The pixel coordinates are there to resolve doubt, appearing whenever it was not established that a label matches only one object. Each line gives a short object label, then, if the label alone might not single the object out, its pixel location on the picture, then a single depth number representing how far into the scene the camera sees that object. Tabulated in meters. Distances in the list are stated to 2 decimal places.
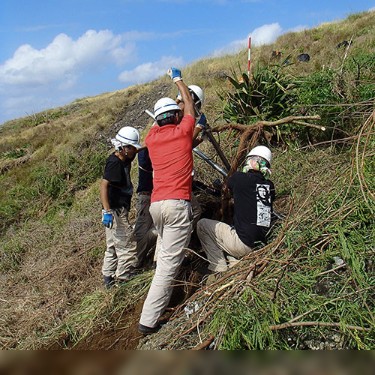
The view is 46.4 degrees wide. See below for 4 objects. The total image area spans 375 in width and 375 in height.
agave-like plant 6.59
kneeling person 3.88
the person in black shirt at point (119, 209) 4.48
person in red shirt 3.76
